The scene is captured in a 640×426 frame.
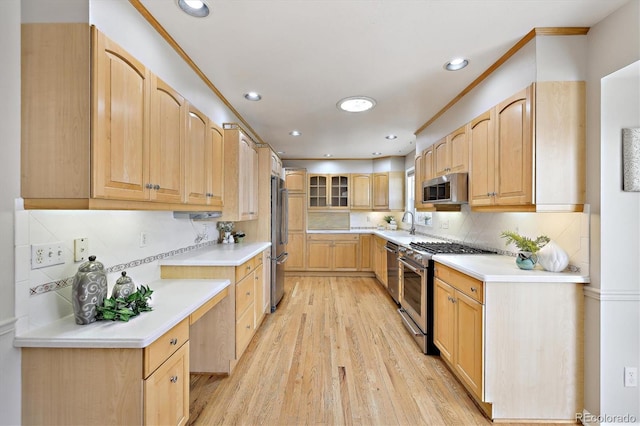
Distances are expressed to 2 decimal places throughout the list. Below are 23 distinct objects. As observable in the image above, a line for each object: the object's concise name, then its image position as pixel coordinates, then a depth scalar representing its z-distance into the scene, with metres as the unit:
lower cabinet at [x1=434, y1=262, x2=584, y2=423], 1.85
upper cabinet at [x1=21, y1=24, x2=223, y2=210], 1.24
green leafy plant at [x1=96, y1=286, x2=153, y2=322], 1.38
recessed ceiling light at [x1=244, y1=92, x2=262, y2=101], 2.88
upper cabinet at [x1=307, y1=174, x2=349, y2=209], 6.29
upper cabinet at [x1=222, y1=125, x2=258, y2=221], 2.81
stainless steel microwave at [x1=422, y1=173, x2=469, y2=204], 2.72
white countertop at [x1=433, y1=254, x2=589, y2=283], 1.83
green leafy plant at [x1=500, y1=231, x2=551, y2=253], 2.06
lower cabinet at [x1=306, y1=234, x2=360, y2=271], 5.95
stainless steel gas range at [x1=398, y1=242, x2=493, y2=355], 2.76
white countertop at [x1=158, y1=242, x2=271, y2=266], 2.31
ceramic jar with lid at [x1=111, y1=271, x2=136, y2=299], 1.52
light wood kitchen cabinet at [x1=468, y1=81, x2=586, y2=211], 1.87
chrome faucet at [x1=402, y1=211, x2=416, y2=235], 5.22
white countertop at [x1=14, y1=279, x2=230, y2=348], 1.21
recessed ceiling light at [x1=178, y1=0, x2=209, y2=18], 1.62
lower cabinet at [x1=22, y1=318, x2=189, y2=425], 1.22
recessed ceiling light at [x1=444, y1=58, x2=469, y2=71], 2.23
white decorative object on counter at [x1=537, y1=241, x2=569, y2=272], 1.92
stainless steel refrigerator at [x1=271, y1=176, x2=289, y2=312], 3.83
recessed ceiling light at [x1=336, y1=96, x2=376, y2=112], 2.96
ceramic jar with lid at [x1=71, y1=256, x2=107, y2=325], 1.33
